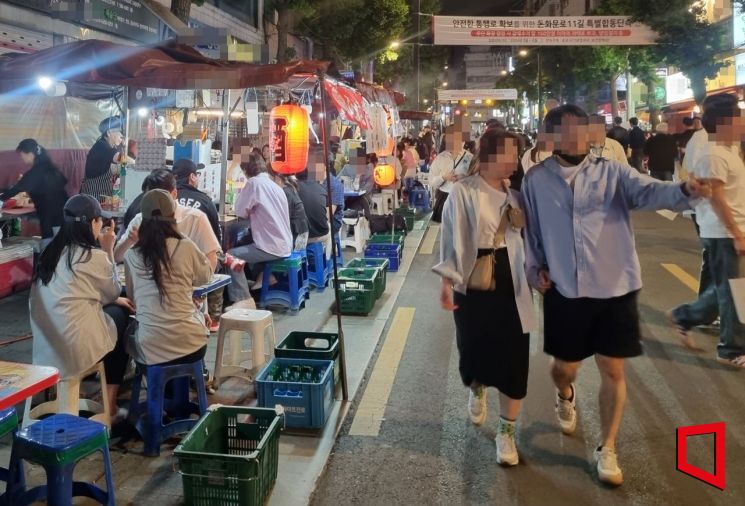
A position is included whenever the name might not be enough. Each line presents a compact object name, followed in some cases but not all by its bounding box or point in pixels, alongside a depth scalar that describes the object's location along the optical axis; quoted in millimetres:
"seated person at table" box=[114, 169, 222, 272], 5523
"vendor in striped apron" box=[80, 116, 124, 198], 9617
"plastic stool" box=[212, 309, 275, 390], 5387
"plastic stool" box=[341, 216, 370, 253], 11758
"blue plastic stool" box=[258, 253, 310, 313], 7742
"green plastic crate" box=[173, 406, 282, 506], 3342
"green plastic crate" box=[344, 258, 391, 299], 8383
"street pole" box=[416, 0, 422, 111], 25062
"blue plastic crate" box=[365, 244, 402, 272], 10160
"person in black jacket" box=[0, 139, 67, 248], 7848
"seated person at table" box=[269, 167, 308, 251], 8383
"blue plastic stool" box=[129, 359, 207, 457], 4238
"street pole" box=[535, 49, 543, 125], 44606
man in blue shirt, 3650
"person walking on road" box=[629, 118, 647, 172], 19391
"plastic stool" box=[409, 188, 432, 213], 18047
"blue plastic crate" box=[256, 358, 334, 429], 4523
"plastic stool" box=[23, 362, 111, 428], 4164
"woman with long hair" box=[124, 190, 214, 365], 4266
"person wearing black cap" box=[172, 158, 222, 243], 6375
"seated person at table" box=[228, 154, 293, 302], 7438
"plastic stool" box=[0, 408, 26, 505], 3096
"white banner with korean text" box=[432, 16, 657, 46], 18734
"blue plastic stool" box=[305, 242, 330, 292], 8898
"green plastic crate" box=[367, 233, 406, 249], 10673
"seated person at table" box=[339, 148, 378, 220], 12523
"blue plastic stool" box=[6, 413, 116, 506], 3008
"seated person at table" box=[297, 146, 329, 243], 8969
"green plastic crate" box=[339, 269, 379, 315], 7609
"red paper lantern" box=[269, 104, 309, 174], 7637
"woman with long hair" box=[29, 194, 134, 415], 4141
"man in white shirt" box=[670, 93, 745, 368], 4852
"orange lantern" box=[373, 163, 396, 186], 12870
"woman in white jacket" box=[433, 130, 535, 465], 3854
